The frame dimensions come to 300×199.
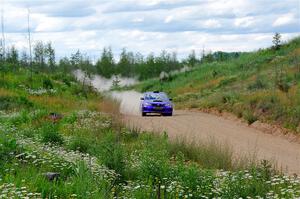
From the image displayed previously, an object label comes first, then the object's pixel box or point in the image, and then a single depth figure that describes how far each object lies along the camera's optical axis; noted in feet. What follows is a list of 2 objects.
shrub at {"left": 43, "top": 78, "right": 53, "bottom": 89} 133.78
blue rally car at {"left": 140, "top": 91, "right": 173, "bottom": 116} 110.83
